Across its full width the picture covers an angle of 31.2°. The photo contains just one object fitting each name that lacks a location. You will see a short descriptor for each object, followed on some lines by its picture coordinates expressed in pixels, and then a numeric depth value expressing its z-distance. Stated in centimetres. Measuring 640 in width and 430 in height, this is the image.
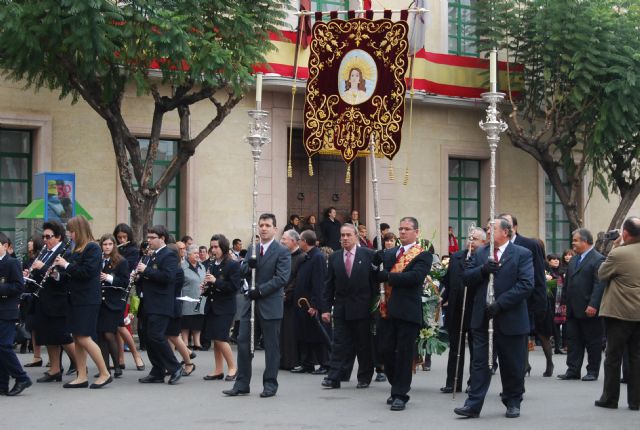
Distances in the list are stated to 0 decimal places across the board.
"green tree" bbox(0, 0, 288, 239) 1734
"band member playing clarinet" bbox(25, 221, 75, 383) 1295
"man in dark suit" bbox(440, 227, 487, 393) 1276
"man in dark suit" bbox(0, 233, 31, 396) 1191
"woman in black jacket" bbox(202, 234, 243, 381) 1343
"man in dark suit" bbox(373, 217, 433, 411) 1145
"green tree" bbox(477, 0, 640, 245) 2438
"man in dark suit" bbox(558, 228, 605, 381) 1436
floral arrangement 1403
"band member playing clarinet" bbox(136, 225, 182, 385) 1313
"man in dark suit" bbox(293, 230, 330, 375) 1530
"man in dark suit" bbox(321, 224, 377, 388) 1305
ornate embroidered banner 1468
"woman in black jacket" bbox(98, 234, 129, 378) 1359
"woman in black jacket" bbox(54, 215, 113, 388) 1243
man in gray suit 1224
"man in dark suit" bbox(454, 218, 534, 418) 1077
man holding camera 1142
